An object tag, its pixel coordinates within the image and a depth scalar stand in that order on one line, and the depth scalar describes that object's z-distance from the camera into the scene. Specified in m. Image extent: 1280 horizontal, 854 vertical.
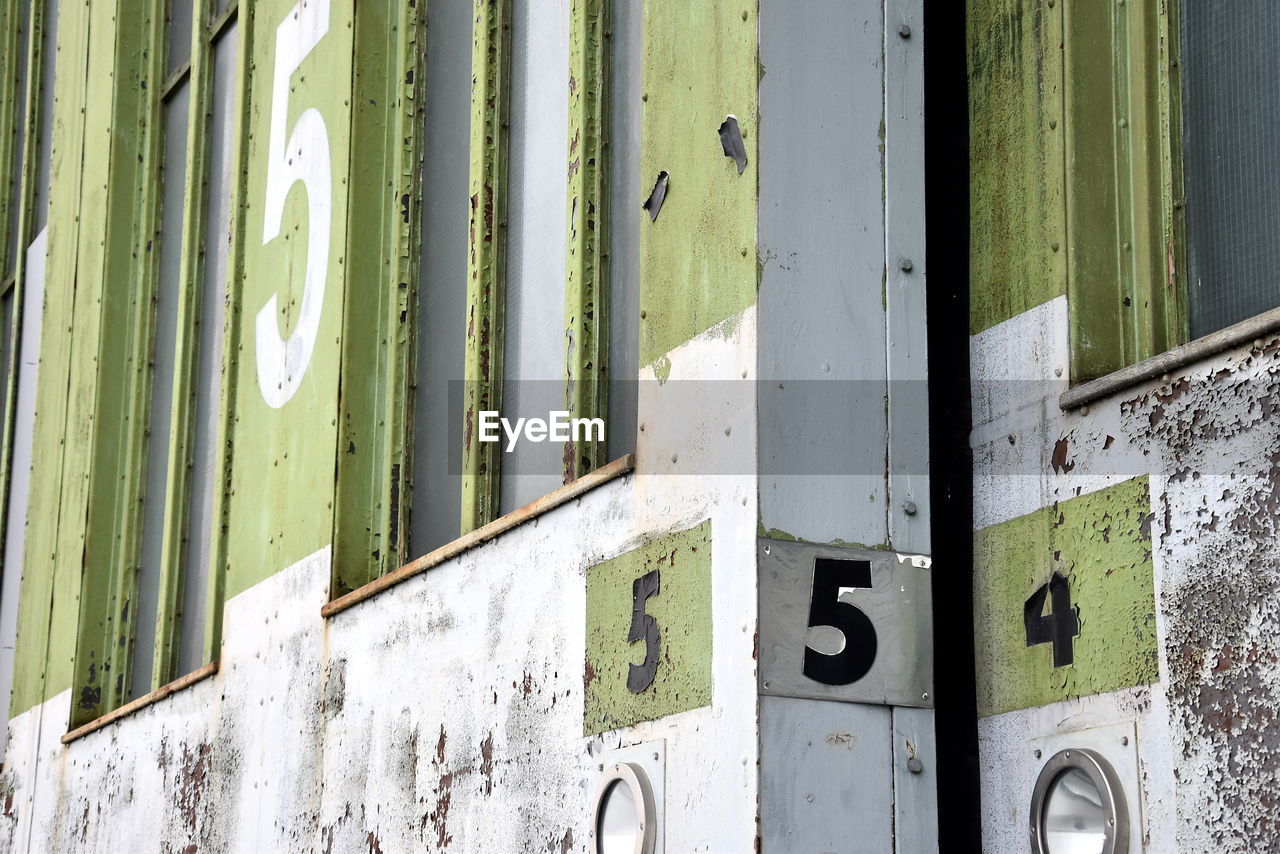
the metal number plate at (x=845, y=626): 2.97
